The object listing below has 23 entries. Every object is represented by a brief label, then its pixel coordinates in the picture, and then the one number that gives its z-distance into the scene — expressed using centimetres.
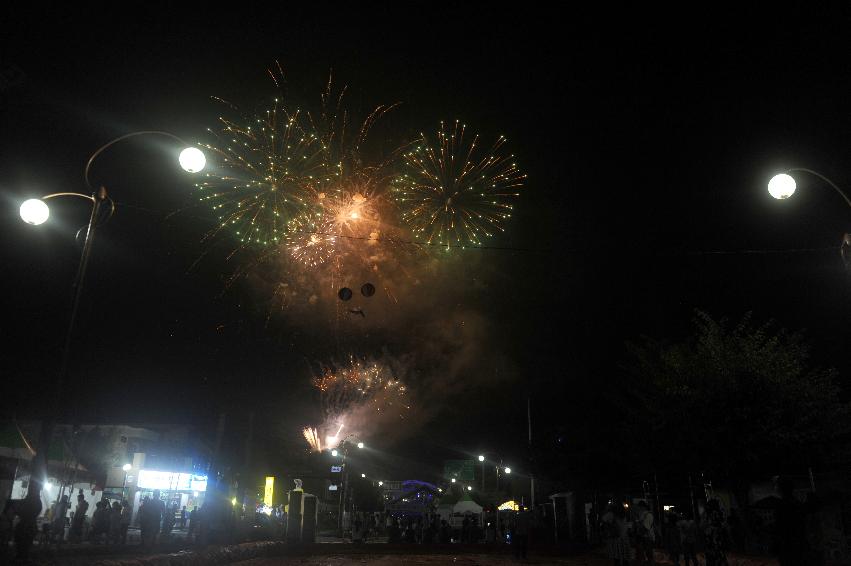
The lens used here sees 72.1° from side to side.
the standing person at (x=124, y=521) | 1939
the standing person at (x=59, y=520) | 1753
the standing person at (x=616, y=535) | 1419
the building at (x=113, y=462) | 1842
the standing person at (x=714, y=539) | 1334
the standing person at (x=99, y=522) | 1877
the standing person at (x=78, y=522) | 1847
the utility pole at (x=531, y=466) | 3402
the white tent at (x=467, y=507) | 3962
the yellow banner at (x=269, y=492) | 3488
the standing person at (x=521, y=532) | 1931
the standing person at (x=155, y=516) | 1809
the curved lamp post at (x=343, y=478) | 3718
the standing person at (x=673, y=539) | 1483
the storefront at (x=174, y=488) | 2417
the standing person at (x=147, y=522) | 1795
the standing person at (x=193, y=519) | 2269
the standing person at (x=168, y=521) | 2222
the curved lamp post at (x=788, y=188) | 1145
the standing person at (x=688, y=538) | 1425
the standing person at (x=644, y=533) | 1630
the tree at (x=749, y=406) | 1927
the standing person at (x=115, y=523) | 1917
